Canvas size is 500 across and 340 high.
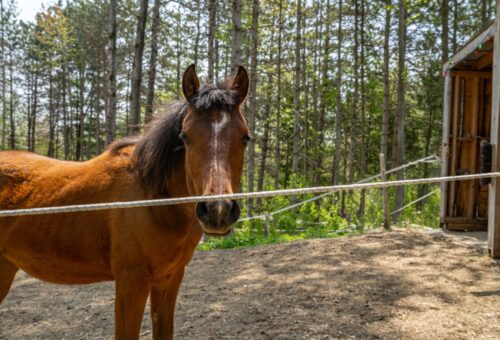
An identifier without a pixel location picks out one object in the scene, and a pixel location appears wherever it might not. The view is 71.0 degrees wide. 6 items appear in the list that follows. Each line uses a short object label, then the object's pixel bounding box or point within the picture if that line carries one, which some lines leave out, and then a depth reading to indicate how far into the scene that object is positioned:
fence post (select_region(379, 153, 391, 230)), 8.30
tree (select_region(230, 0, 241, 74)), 7.48
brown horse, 2.08
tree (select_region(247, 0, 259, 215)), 10.14
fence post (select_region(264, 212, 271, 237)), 9.61
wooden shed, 7.64
